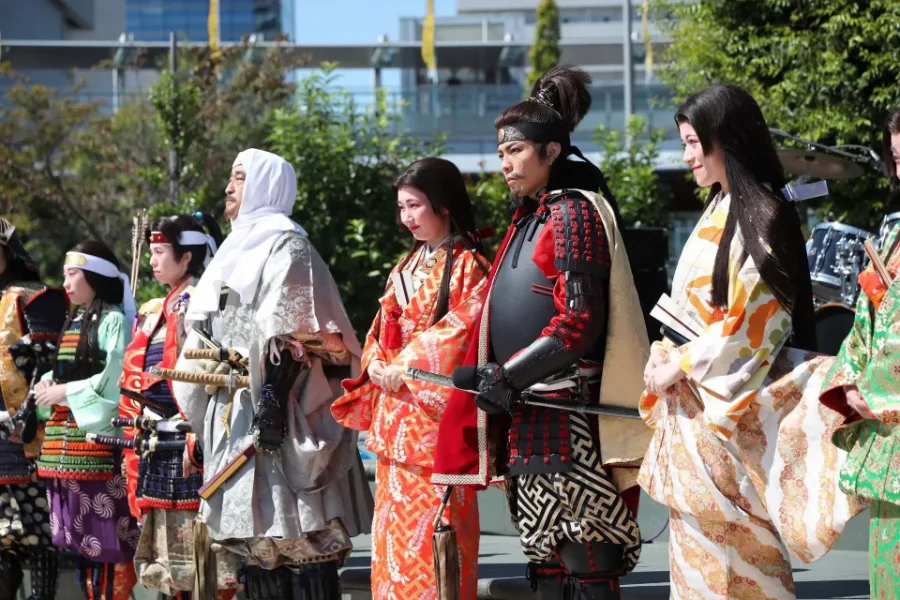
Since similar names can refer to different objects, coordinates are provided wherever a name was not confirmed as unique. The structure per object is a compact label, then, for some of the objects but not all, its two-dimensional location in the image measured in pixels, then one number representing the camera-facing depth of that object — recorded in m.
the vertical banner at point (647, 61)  37.41
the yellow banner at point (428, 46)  35.41
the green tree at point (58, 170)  21.73
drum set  8.70
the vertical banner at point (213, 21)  34.13
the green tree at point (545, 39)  31.56
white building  22.55
